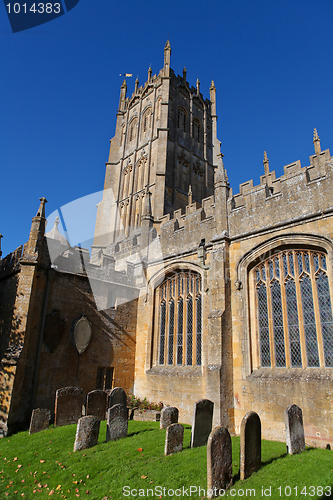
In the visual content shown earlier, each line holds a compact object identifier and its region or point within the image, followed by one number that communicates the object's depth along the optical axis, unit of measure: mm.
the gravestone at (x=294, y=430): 7090
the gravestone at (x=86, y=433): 7602
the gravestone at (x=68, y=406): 9453
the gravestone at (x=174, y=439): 7125
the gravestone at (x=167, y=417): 9047
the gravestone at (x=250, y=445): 5902
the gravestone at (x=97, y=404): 9484
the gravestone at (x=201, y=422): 7664
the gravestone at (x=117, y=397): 9766
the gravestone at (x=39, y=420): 9211
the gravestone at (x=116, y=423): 8183
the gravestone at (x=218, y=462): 5340
